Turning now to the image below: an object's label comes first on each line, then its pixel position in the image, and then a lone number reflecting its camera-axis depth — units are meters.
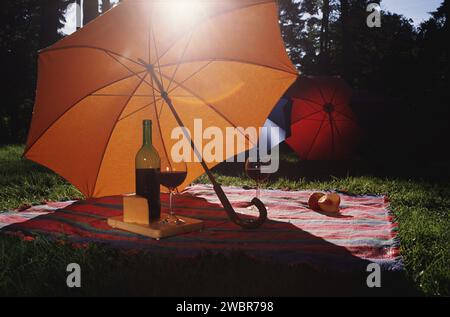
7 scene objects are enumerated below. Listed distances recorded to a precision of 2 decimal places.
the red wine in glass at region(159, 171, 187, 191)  2.76
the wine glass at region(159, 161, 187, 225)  2.77
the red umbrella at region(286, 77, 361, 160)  6.93
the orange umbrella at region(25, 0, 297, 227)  2.92
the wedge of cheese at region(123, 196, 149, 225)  2.94
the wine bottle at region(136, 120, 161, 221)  2.80
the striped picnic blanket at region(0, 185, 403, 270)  2.73
